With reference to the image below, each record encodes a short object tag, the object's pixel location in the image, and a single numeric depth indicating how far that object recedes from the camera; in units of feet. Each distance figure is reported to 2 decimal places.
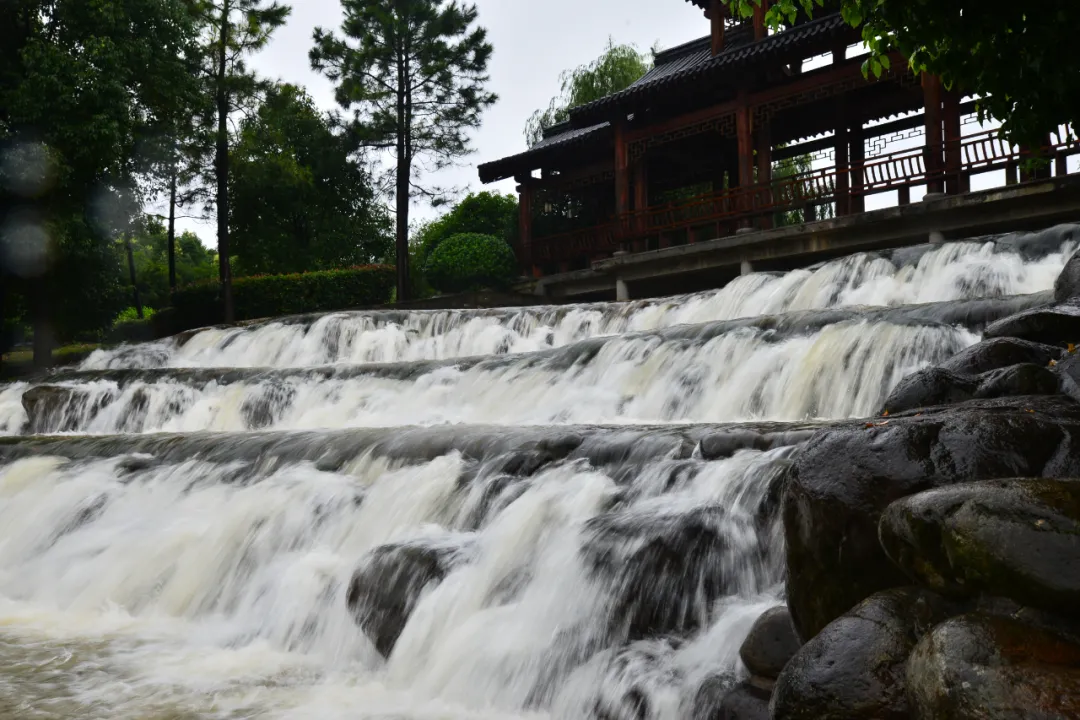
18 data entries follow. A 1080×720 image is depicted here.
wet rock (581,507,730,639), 12.39
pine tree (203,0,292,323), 76.95
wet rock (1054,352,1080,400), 12.20
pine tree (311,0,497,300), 79.05
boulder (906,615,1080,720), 6.83
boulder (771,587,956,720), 8.11
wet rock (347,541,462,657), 14.79
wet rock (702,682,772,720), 10.05
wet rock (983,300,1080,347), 15.26
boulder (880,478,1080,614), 7.62
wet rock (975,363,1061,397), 12.79
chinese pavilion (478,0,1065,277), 49.21
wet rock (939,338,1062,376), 14.46
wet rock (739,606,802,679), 10.40
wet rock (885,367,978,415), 13.99
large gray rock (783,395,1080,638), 9.66
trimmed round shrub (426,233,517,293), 70.85
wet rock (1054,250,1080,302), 18.07
